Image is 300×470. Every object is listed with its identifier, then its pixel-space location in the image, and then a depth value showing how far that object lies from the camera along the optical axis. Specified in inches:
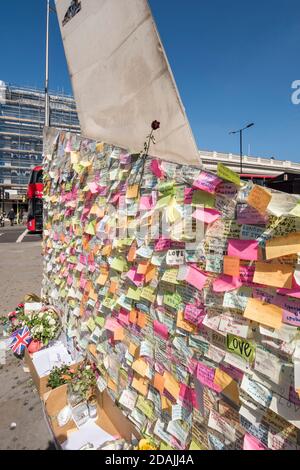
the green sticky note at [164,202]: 74.7
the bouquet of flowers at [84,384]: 108.5
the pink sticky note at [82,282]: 125.9
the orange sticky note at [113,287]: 99.9
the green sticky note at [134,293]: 86.8
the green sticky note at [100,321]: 108.8
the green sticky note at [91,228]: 116.2
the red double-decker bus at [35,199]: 529.3
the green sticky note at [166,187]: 74.2
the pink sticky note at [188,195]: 68.1
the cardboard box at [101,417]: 93.6
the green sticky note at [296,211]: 46.8
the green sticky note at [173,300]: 72.1
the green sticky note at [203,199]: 63.0
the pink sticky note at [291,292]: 47.6
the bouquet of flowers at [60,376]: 115.4
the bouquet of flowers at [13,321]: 176.8
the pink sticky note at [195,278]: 64.4
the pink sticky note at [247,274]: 55.1
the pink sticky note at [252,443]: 55.9
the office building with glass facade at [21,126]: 1631.4
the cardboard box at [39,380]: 118.6
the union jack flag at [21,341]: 150.9
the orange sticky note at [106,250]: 103.4
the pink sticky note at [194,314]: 65.6
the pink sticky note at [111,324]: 99.1
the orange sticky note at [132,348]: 89.4
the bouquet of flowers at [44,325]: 150.4
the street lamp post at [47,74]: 307.0
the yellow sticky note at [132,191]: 89.0
